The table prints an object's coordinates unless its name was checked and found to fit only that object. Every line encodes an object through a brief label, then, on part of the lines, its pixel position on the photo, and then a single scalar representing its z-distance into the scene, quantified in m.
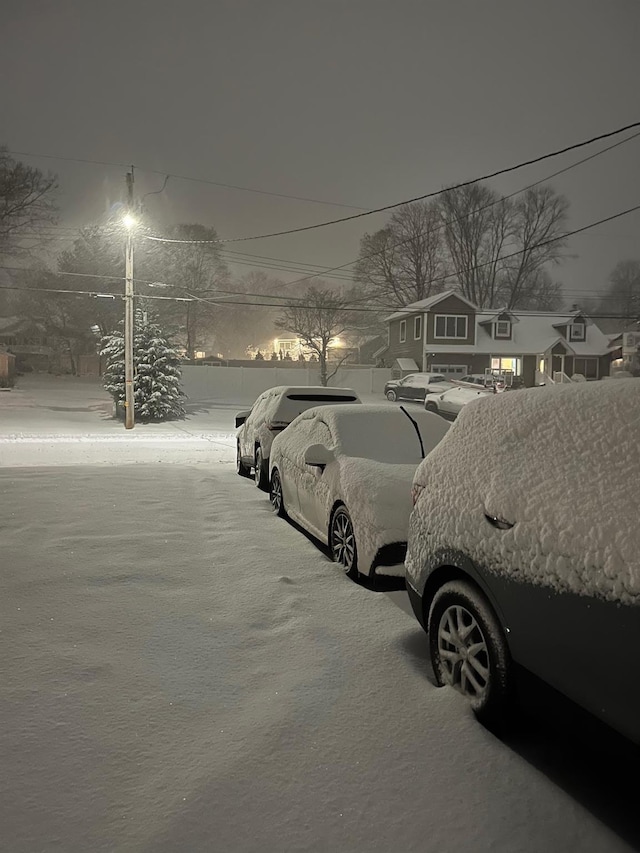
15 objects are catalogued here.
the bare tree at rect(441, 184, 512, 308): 58.78
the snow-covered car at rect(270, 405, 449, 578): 4.91
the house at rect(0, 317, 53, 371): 53.41
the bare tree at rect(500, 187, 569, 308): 59.81
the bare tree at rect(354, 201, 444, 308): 56.06
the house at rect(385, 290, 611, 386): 44.12
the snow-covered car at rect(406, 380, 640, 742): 2.23
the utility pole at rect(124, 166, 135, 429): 21.88
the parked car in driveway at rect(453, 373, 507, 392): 32.49
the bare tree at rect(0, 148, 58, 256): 38.28
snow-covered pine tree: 27.34
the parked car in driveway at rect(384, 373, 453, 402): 33.34
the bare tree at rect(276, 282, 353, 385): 46.61
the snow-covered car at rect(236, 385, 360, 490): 9.33
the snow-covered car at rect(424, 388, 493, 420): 27.47
